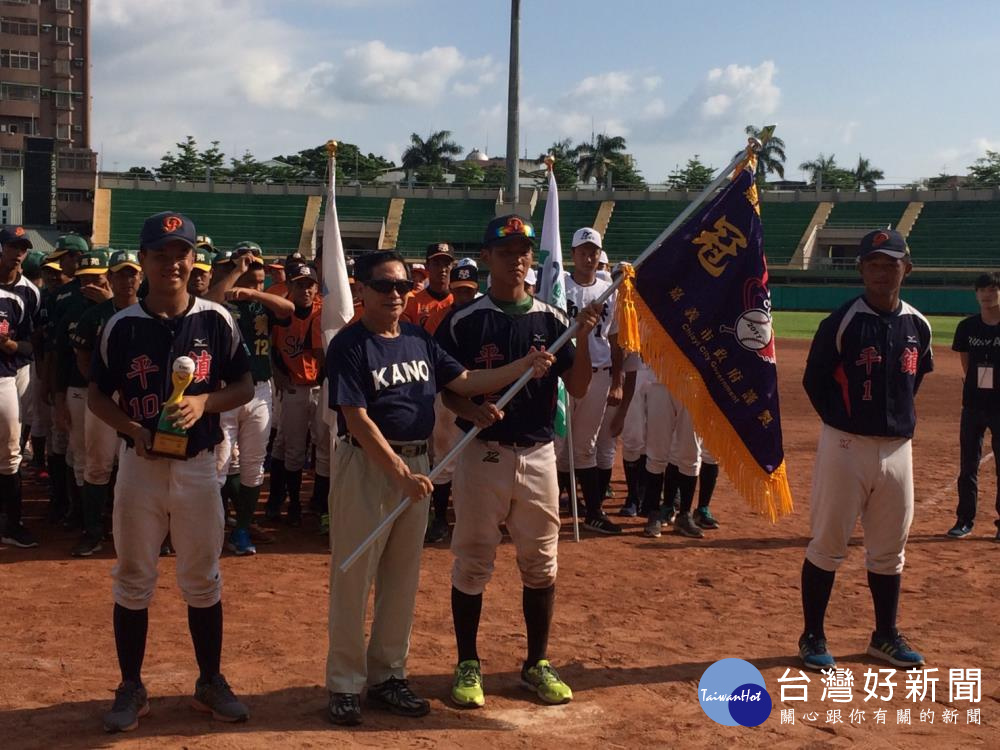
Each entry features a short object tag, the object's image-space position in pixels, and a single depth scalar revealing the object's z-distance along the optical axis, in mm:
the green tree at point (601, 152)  73438
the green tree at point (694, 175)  72125
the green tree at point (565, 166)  71125
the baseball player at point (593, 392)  9031
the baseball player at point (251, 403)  8125
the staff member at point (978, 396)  9070
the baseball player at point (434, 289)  9234
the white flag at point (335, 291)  7883
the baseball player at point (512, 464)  5258
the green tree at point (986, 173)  73438
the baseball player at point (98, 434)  7547
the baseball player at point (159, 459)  4746
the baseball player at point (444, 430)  8750
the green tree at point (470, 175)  69188
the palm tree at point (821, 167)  83312
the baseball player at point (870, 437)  5750
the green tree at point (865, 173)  83375
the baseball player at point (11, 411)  8133
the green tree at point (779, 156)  76438
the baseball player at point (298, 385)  9094
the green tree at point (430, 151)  76188
